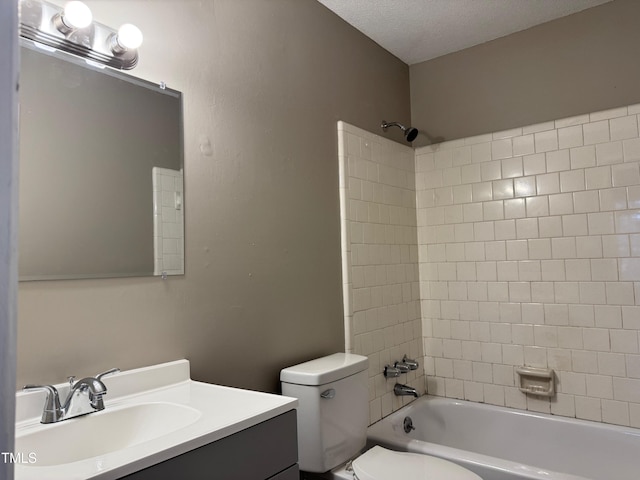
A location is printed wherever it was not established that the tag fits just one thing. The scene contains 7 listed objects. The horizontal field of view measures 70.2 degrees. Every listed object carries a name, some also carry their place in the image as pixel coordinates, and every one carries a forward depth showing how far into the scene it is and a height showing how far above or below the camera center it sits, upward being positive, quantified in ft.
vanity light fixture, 4.03 +2.25
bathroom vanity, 2.97 -1.27
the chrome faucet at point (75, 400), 3.78 -1.08
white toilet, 5.81 -2.28
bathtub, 6.68 -3.10
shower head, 8.83 +2.60
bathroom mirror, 4.07 +1.00
